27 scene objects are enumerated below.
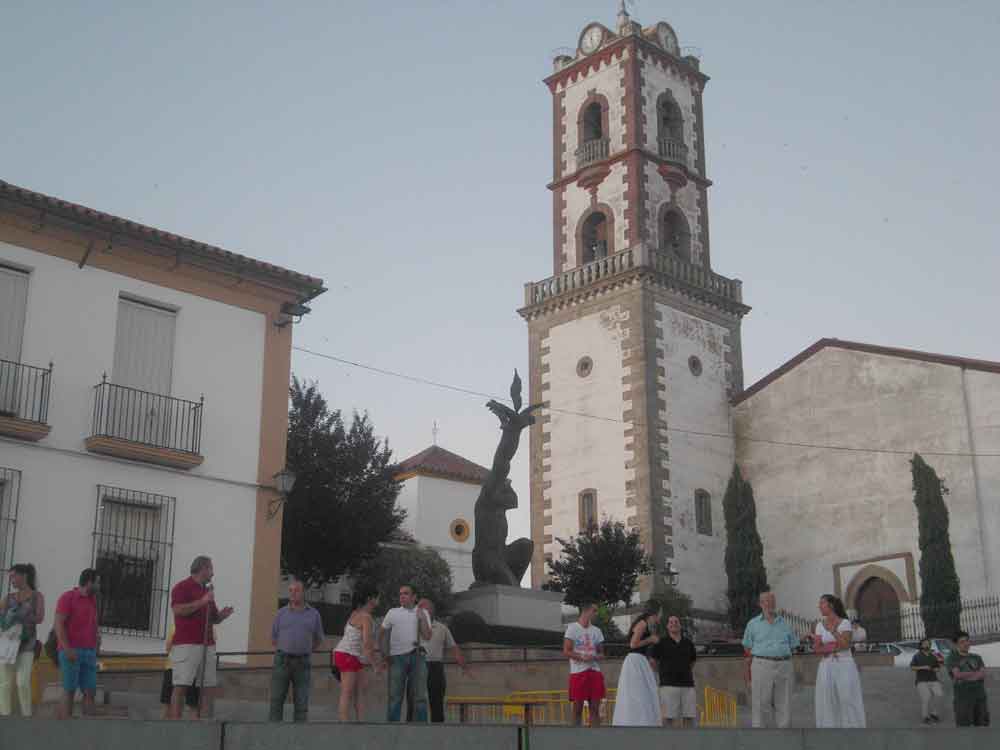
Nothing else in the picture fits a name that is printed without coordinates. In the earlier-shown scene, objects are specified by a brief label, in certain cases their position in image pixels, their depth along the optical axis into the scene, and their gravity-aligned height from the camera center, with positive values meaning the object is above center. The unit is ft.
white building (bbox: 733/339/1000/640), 116.78 +23.17
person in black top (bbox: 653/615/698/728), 43.60 +1.33
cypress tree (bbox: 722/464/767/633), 124.06 +15.25
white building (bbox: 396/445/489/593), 152.66 +23.93
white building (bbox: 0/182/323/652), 65.72 +15.45
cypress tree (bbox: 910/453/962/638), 110.42 +13.21
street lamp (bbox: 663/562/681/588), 124.67 +13.23
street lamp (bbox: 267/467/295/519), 69.92 +11.89
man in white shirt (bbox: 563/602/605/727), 44.11 +1.76
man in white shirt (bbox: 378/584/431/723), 43.68 +2.26
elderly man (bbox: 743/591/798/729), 43.06 +1.79
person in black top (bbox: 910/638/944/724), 62.11 +2.04
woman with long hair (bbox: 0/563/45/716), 39.78 +2.76
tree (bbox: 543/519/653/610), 115.55 +12.80
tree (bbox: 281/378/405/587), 101.04 +16.82
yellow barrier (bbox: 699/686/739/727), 59.82 +0.64
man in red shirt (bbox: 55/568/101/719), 39.91 +2.39
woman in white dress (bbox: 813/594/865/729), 41.01 +1.33
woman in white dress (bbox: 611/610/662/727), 41.27 +1.03
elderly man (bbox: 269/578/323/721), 42.22 +2.33
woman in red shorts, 42.34 +2.12
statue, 79.36 +12.05
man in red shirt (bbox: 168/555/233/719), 40.32 +2.74
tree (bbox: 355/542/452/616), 107.14 +12.11
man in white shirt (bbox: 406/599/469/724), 45.98 +1.94
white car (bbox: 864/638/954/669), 81.29 +4.68
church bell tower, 130.62 +40.03
